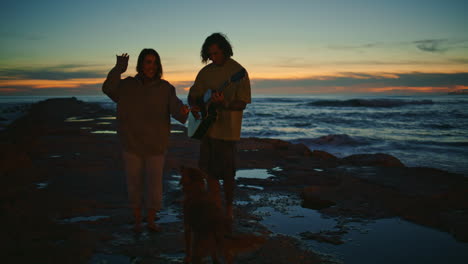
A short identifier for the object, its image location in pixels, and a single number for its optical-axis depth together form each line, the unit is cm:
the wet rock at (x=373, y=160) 819
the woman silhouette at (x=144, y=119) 337
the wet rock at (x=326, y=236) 331
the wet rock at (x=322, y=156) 914
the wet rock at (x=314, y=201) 459
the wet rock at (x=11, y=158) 608
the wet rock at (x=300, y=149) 968
